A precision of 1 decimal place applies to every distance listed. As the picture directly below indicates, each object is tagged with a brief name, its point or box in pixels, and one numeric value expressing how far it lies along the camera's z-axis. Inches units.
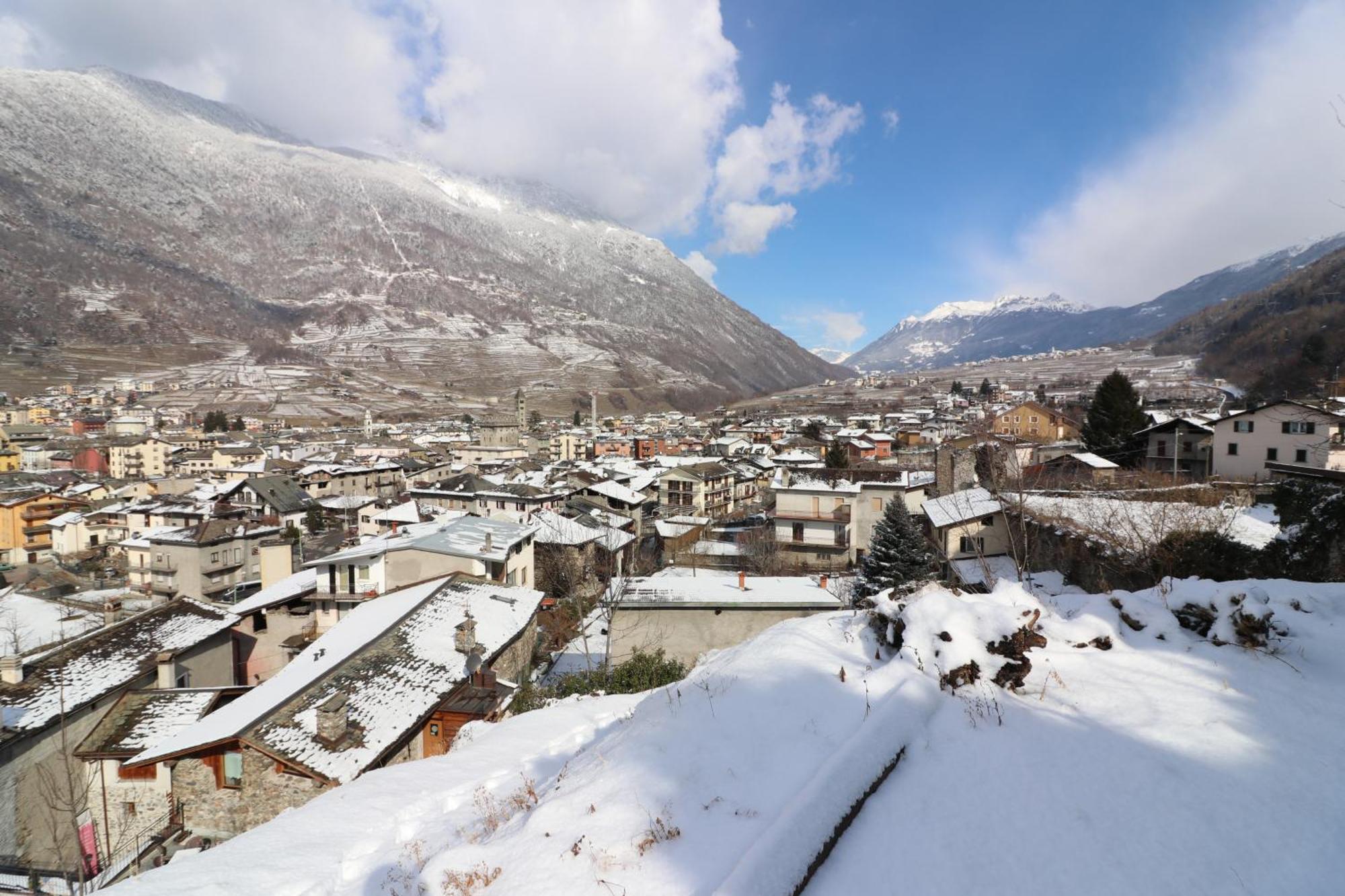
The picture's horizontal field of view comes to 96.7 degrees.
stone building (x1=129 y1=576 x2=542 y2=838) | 443.8
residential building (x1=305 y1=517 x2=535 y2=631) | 845.2
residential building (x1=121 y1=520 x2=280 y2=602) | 1284.4
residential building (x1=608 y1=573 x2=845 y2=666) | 692.1
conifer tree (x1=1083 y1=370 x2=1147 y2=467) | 1317.7
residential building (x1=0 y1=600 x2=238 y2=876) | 524.7
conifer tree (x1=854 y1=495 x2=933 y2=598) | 863.7
